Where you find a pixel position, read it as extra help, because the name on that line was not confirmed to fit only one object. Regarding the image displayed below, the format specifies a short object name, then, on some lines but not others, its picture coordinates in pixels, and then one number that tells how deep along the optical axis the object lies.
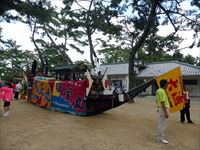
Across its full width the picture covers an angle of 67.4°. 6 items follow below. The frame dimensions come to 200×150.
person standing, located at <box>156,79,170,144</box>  4.27
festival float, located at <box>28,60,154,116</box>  6.25
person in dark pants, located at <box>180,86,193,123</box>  6.50
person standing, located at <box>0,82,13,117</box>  6.05
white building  17.23
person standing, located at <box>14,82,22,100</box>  10.18
